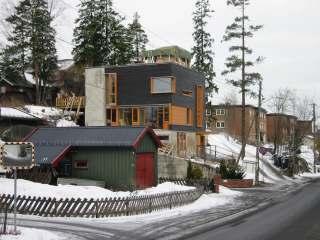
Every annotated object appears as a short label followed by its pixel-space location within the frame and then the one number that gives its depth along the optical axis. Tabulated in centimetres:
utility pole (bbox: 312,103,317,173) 9026
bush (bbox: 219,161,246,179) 5016
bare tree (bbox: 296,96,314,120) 10451
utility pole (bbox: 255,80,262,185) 5243
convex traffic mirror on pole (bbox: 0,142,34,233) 1905
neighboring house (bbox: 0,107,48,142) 4739
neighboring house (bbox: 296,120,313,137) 8694
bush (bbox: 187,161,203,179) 4541
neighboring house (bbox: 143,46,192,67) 6606
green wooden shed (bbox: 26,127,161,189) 3528
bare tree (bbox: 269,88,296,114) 10009
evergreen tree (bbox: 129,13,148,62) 9025
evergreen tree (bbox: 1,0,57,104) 6919
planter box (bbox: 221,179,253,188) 4883
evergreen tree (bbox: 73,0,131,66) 7406
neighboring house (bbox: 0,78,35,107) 7062
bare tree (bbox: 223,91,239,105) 12832
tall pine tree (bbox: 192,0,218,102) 7738
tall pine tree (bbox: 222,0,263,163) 6981
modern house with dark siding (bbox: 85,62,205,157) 5784
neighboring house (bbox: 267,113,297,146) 9184
